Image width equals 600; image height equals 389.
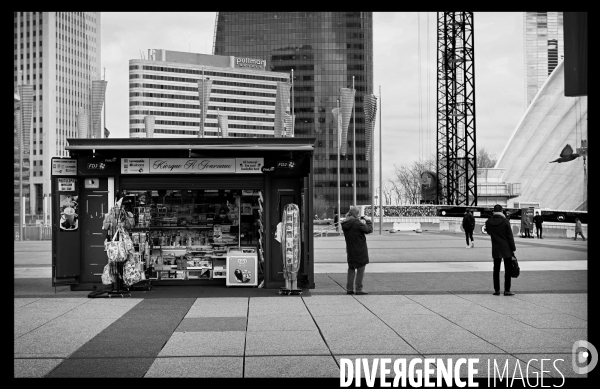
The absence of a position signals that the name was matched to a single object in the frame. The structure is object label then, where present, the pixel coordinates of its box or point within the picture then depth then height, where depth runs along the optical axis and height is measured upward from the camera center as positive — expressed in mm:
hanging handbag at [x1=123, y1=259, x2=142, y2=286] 13711 -1543
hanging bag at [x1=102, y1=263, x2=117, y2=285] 13523 -1589
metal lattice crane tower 67000 +10457
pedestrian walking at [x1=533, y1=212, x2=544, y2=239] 41325 -1638
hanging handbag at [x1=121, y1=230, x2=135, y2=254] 13518 -881
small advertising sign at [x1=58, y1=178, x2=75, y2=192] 14898 +319
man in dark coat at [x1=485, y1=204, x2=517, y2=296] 13445 -999
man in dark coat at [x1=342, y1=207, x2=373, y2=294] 13836 -1046
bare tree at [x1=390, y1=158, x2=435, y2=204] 88438 +2498
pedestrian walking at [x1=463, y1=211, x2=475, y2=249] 29938 -1226
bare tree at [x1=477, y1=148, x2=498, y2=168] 99125 +5723
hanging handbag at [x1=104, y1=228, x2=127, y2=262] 13344 -1024
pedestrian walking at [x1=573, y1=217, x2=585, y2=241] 37375 -1742
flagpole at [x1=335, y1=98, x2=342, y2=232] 42562 +4012
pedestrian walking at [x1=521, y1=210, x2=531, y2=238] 41869 -1725
